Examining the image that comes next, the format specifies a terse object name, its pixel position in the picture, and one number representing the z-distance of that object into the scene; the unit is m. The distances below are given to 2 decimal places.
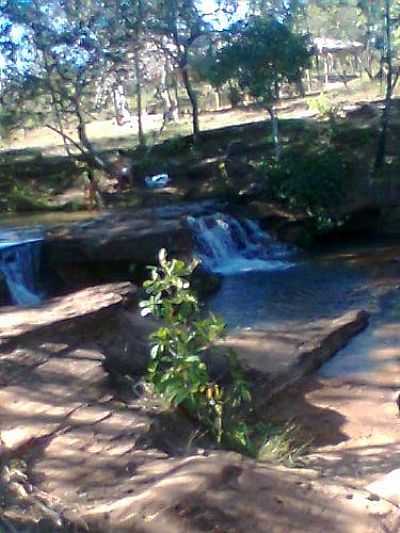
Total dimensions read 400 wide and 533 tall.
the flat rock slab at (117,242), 14.91
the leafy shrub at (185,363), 5.64
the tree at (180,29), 22.53
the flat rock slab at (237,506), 3.75
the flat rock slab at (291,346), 8.06
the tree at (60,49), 21.34
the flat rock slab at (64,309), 7.09
